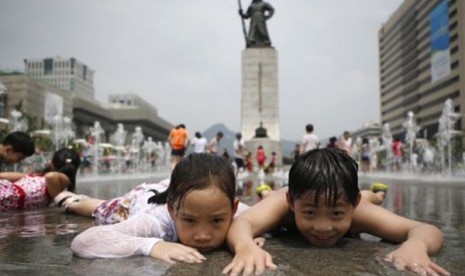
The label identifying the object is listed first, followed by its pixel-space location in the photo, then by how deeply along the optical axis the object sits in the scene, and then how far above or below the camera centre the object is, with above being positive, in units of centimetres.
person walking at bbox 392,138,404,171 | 2102 +52
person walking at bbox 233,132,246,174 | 1592 +28
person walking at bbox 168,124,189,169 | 1305 +56
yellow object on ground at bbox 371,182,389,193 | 362 -21
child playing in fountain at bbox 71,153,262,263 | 205 -28
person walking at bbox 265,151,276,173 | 1883 -31
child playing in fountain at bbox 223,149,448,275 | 195 -28
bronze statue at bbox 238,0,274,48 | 2525 +741
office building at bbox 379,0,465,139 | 6469 +1608
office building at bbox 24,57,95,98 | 12656 +2432
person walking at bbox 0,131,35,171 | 456 +13
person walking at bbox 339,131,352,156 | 1408 +58
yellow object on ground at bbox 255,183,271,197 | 354 -21
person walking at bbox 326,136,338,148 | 1137 +47
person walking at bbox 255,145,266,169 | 1828 +9
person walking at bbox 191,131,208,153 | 1425 +55
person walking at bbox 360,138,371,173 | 1733 +23
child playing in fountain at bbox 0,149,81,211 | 447 -23
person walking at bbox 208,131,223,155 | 1533 +57
